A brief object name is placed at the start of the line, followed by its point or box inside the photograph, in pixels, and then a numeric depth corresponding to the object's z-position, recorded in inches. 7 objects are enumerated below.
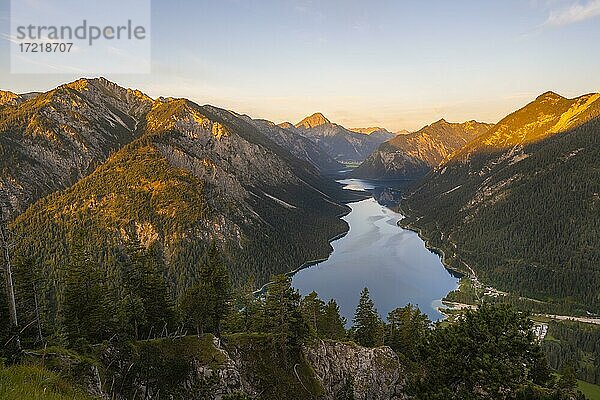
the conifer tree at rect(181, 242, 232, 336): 1690.7
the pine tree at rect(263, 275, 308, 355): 1727.4
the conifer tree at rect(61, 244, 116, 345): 1547.7
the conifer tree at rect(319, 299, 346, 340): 2637.8
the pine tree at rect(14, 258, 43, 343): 1566.2
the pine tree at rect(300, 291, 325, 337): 2585.6
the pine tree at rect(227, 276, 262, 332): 2290.0
